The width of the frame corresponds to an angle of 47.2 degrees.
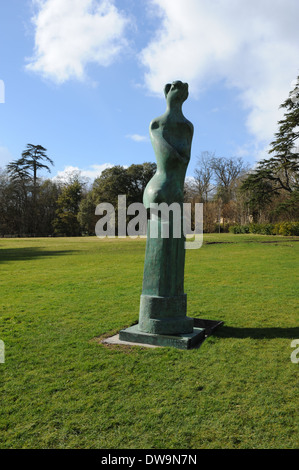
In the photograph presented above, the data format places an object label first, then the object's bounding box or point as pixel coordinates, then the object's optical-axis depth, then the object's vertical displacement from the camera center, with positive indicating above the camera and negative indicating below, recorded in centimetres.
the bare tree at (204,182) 5206 +766
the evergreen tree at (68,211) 4403 +284
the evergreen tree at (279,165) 2503 +509
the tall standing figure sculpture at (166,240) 463 -11
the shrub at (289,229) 2561 +17
